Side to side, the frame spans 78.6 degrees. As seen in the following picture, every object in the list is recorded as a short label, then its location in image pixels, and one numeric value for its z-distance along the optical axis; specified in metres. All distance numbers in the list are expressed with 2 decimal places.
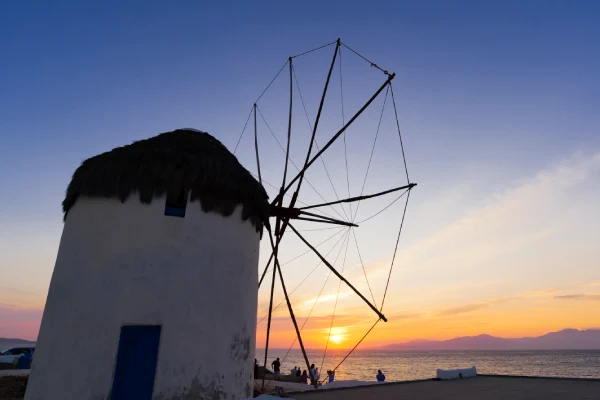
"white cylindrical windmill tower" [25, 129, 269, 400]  9.11
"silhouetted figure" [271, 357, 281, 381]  22.40
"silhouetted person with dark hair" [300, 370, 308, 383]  23.20
